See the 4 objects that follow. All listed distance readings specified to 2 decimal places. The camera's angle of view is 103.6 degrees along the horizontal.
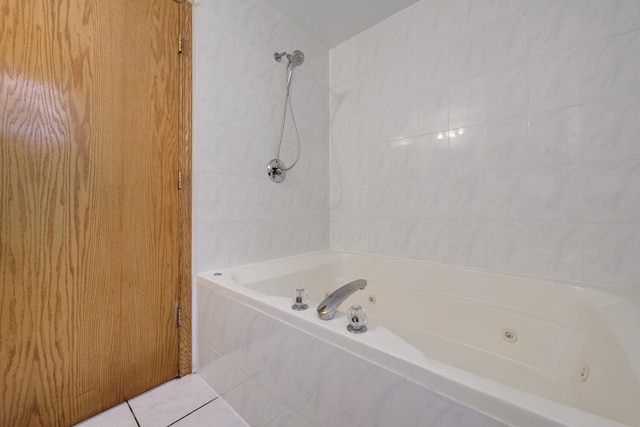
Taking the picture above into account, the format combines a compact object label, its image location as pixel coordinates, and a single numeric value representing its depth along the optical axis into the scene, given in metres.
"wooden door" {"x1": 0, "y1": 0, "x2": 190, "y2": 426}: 0.84
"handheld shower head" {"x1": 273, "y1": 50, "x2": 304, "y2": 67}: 1.52
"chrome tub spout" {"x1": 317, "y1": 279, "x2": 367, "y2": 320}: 0.74
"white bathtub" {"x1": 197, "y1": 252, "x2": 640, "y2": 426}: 0.53
